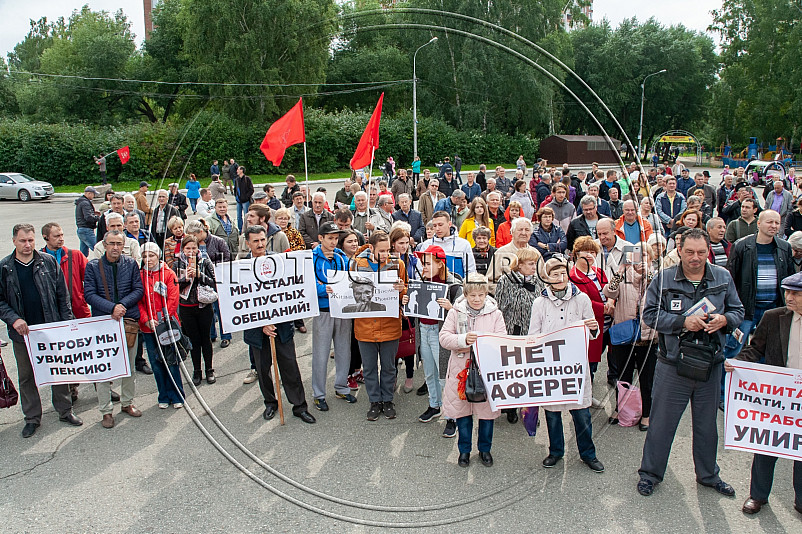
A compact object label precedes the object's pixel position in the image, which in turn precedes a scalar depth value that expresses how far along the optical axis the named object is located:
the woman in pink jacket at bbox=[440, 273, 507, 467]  4.83
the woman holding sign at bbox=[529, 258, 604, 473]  4.69
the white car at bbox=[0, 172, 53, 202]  30.12
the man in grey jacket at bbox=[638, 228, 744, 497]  4.19
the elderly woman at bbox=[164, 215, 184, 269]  6.88
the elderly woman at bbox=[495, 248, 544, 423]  5.27
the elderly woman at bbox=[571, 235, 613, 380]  5.41
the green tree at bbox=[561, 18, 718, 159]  37.19
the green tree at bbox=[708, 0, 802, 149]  50.62
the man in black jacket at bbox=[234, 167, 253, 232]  15.39
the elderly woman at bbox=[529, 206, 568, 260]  7.89
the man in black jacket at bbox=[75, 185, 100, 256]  11.55
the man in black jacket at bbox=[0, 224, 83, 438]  5.55
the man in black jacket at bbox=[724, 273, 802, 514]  4.04
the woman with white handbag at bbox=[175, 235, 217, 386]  6.56
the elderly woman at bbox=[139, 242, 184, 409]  6.00
